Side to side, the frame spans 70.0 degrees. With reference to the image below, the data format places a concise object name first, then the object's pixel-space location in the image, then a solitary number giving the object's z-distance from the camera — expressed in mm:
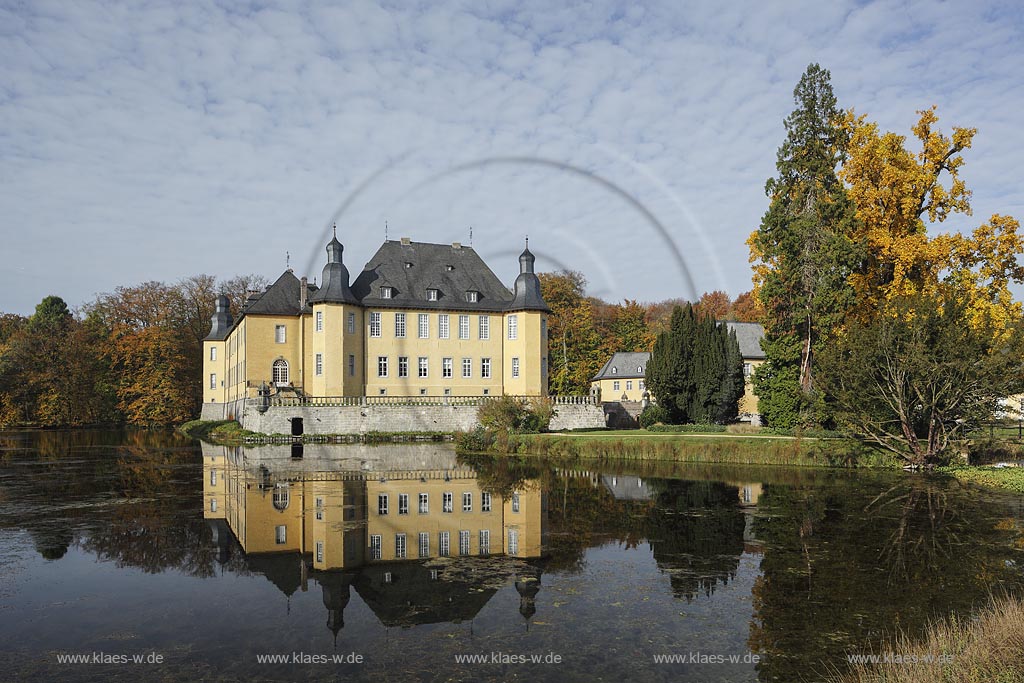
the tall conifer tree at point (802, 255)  28703
